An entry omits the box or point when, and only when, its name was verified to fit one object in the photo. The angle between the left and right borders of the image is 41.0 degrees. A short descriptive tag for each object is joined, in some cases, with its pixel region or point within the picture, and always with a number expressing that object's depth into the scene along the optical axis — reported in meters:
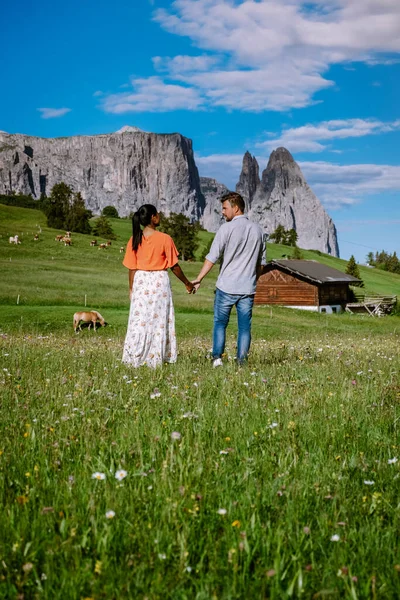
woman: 9.01
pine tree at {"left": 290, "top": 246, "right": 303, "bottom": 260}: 110.76
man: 8.93
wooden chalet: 66.06
